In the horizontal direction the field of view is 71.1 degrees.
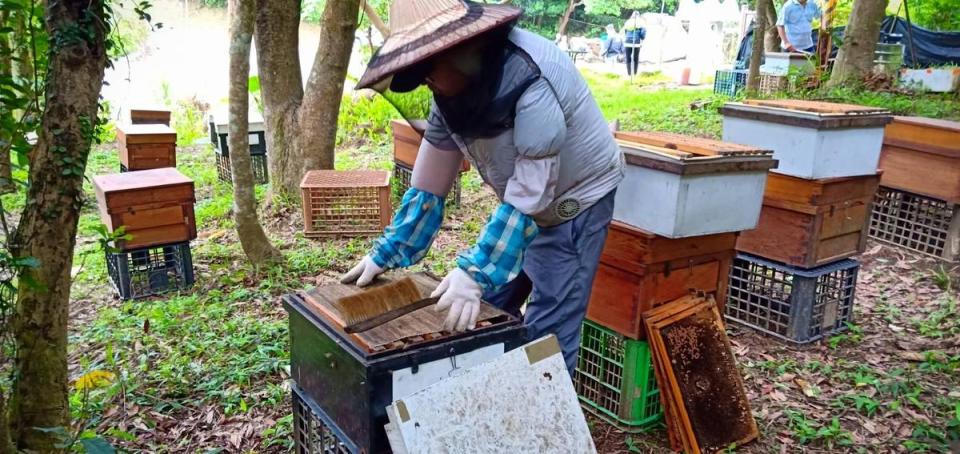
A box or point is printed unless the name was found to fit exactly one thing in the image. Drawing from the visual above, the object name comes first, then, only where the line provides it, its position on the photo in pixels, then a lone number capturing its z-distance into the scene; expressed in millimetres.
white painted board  1600
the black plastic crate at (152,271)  4668
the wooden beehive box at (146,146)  6867
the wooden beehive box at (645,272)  2791
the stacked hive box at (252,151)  7770
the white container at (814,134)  3477
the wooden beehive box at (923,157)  4520
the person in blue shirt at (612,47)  23906
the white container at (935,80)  9336
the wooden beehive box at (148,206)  4465
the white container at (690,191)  2689
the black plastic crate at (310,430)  2047
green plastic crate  2943
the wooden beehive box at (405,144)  6223
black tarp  11352
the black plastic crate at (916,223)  4832
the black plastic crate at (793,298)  3811
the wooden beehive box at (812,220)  3656
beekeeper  1988
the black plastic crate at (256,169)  8109
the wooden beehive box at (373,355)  1717
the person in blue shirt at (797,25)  11008
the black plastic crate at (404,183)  6691
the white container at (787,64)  9875
